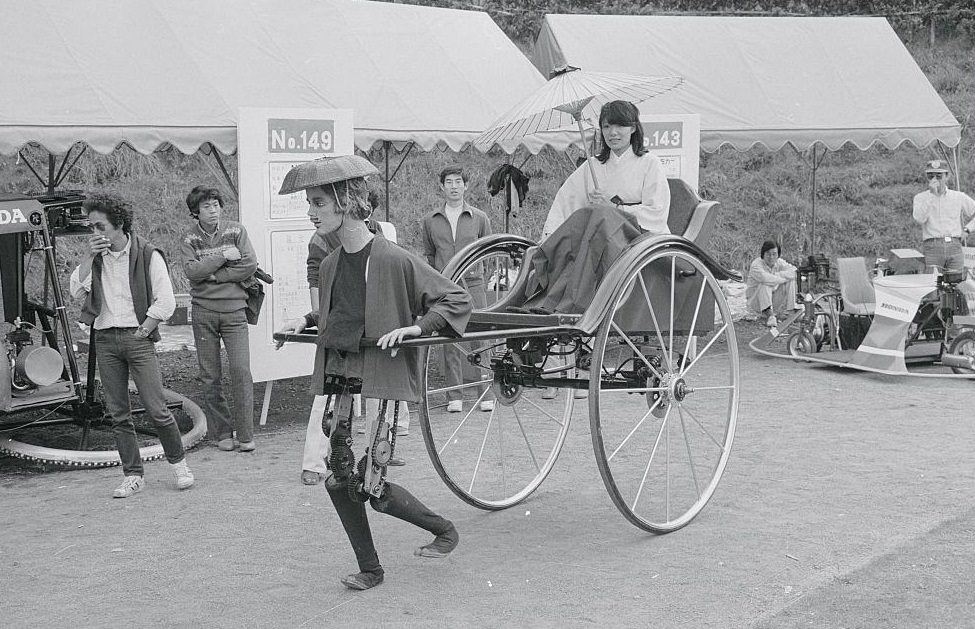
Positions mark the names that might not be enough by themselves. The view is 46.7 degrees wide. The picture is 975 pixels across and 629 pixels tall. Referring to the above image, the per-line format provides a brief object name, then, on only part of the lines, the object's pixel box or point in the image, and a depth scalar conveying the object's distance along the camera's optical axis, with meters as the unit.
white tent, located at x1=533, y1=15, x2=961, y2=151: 11.73
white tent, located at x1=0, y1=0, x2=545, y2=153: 7.55
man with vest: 6.16
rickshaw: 5.09
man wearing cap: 11.80
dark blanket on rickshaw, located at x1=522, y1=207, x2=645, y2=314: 5.42
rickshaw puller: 4.42
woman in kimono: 5.82
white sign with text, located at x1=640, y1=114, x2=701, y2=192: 10.36
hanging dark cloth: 10.48
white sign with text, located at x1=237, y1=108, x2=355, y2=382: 7.70
